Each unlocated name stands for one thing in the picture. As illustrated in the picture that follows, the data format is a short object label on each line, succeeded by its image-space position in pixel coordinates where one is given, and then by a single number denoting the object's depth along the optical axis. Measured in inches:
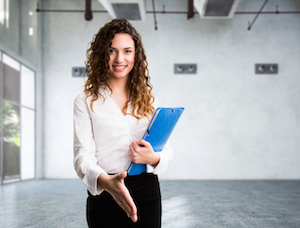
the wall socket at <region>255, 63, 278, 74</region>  362.9
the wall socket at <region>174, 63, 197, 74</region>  363.9
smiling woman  39.3
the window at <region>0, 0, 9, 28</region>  289.3
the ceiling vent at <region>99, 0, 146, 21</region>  263.4
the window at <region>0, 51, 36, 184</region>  295.3
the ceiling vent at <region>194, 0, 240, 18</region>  264.4
